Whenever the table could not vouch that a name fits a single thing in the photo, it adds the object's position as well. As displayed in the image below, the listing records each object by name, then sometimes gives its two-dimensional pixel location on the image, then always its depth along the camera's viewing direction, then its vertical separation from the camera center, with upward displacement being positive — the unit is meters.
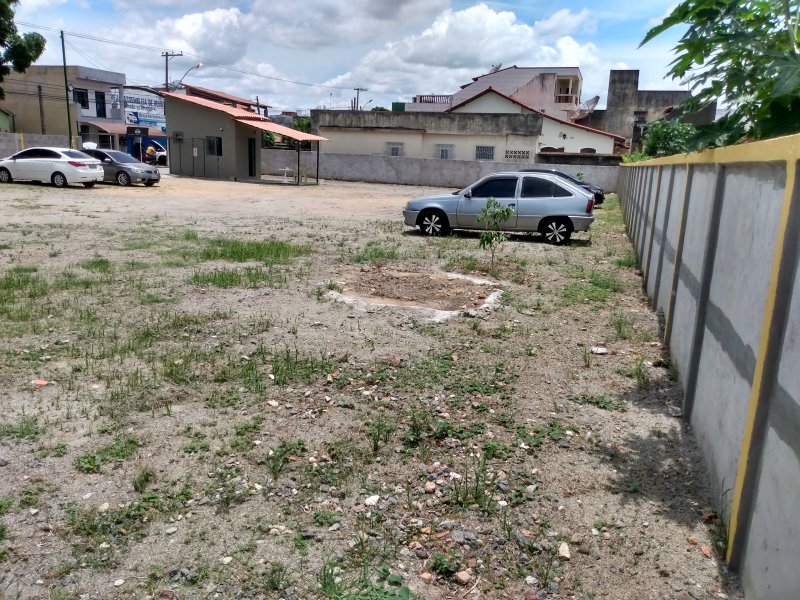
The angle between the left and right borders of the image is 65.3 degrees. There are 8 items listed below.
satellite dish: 54.59 +7.76
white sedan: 24.44 +0.05
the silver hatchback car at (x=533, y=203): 13.97 -0.30
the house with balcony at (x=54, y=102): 51.84 +5.46
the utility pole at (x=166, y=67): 61.44 +10.26
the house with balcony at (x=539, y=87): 52.76 +9.01
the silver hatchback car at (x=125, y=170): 27.17 +0.04
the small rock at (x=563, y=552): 3.17 -1.81
